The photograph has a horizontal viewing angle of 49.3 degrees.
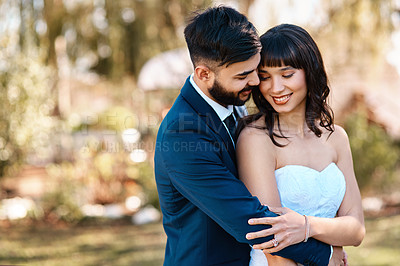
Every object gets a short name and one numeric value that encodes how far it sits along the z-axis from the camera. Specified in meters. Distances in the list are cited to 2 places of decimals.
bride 1.82
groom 1.59
